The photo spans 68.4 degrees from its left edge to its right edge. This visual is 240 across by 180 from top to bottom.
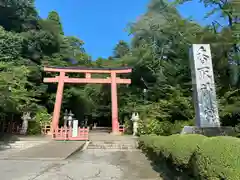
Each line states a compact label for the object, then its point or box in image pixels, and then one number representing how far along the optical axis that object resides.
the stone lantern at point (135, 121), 12.99
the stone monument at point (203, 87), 5.73
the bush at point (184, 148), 2.53
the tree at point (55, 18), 20.07
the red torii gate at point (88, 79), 13.84
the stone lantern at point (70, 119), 12.45
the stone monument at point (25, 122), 12.98
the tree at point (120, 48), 31.09
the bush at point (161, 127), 9.55
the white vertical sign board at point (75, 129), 11.01
